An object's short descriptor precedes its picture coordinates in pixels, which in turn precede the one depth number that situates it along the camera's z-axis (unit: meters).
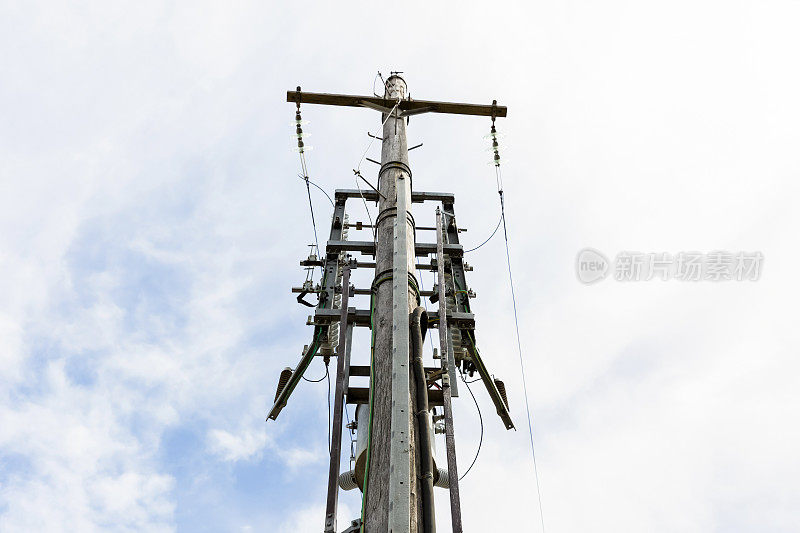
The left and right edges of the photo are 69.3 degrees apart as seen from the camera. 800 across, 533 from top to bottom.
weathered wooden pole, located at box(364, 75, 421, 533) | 4.37
